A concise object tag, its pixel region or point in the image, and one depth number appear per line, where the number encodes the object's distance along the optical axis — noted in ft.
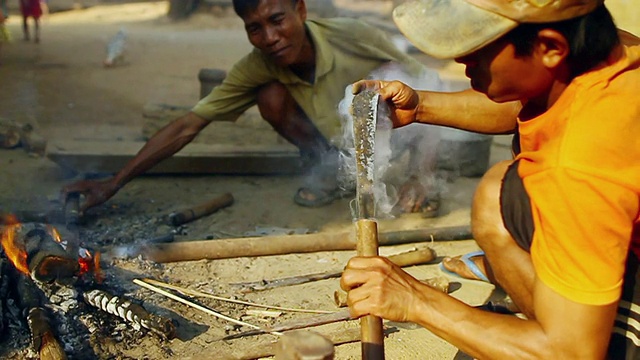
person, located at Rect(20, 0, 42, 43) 44.27
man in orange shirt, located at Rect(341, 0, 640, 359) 6.42
